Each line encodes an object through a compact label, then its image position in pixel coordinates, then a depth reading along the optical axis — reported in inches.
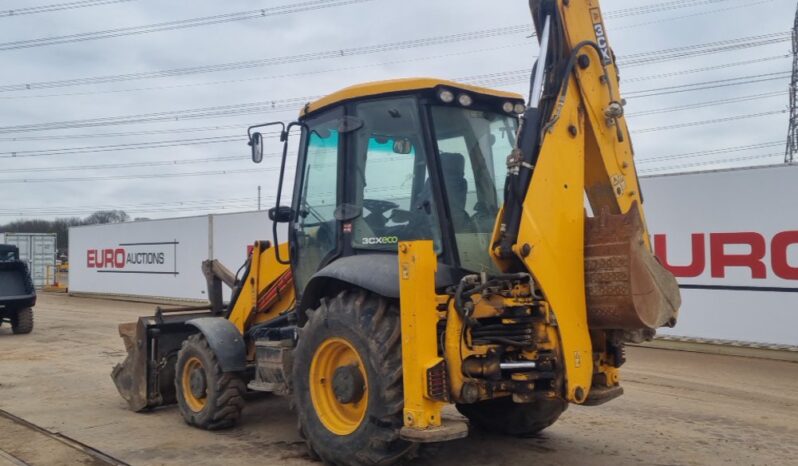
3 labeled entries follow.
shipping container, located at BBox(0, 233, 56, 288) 1202.0
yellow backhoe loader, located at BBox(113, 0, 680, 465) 165.2
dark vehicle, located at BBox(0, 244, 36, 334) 595.8
